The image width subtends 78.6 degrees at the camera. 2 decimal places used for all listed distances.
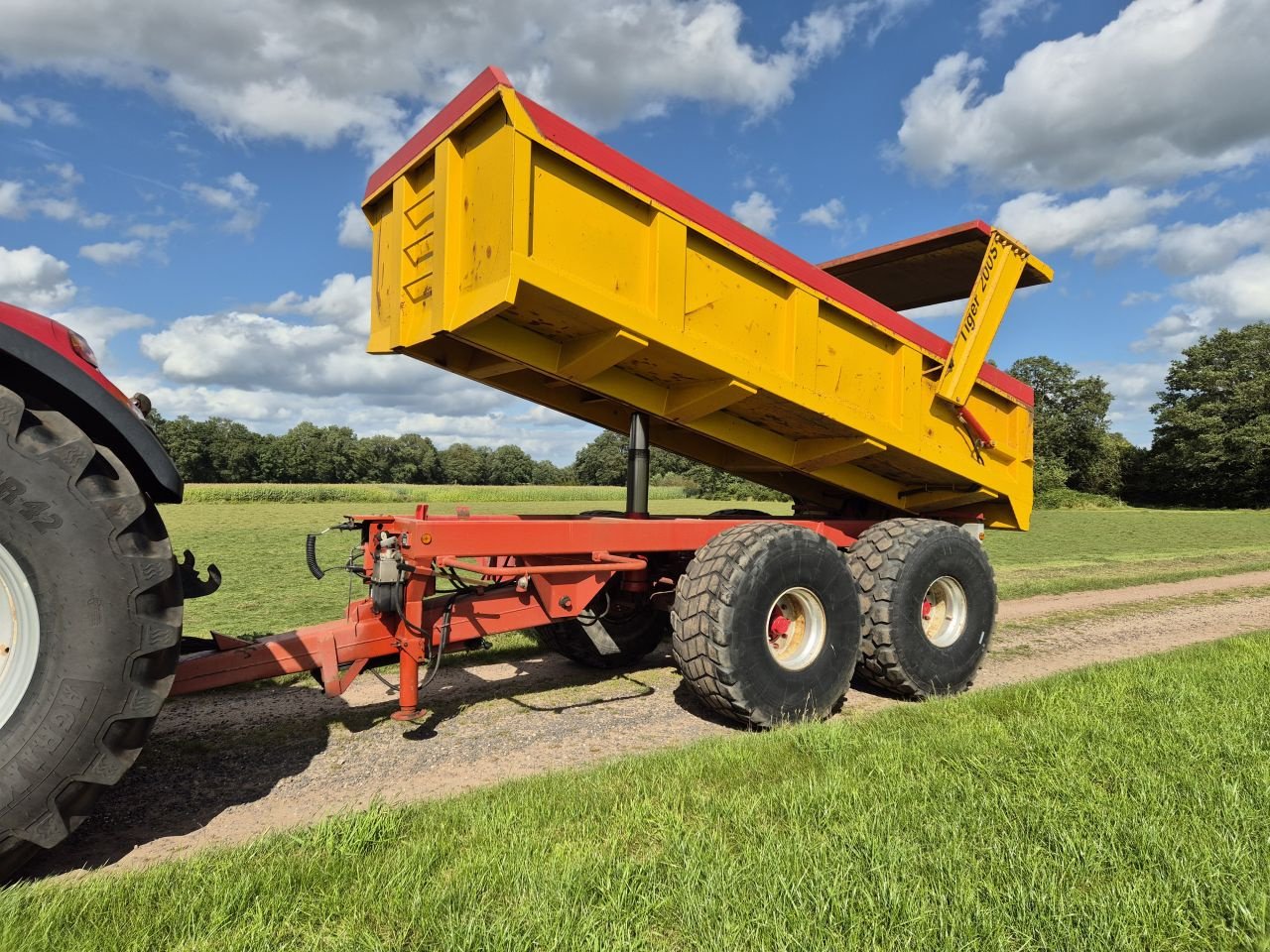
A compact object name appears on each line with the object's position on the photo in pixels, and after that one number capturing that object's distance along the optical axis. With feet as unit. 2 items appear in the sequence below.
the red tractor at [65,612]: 8.70
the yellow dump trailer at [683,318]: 13.55
